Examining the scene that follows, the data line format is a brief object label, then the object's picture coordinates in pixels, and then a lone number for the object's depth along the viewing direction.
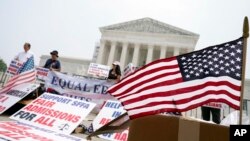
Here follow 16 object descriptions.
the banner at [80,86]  7.10
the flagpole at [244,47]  2.45
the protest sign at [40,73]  10.21
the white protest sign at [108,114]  4.32
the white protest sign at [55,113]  4.21
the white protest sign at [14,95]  5.54
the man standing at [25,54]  8.53
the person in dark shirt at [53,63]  8.24
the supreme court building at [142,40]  44.56
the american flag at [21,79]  6.04
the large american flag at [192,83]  2.52
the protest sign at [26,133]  2.77
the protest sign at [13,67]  8.82
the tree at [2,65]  79.12
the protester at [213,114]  6.15
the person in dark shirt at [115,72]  7.89
